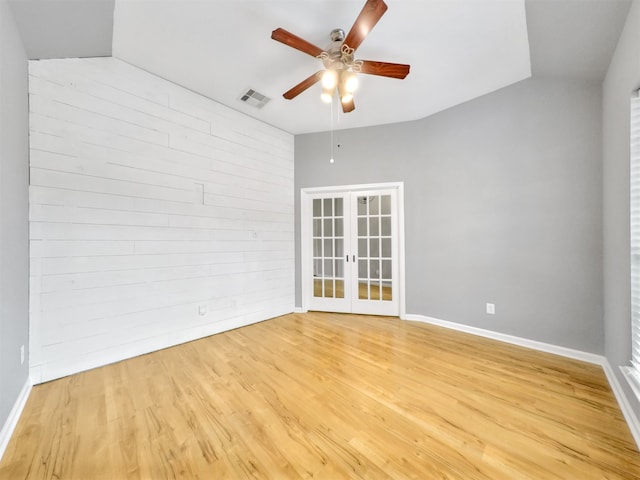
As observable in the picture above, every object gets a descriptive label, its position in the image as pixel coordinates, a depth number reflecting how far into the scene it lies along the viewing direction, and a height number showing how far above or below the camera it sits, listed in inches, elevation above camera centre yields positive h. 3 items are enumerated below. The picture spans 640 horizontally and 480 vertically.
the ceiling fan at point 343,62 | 79.6 +60.1
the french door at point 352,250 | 172.4 -6.3
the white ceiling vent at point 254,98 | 137.0 +73.3
